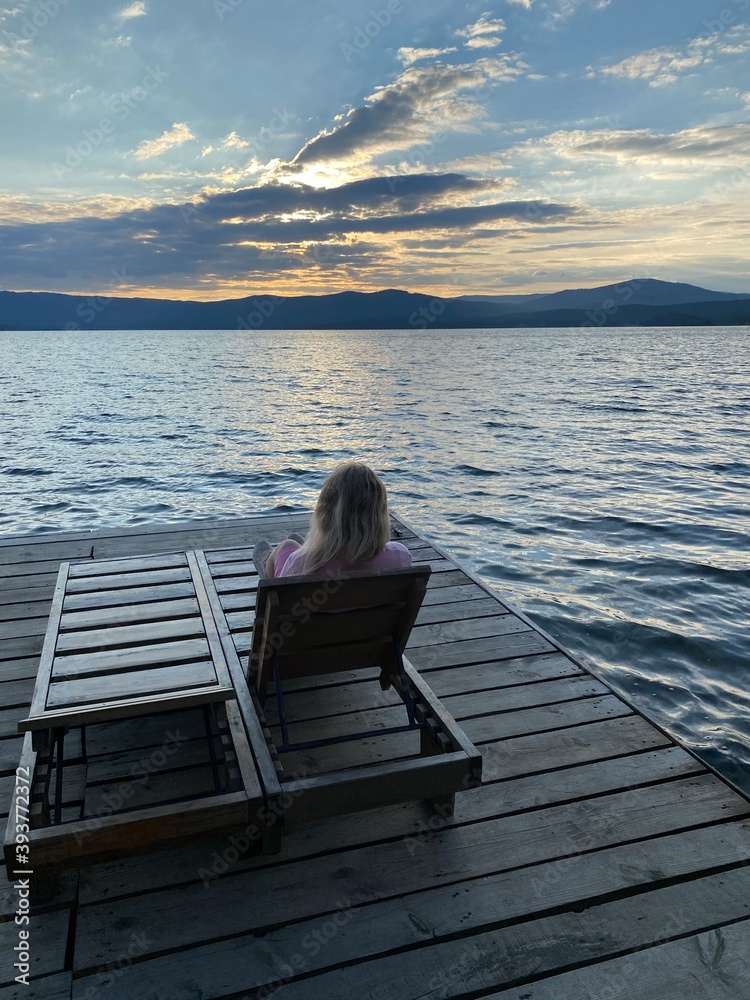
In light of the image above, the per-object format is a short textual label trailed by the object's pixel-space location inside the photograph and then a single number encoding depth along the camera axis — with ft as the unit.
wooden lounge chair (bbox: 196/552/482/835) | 8.74
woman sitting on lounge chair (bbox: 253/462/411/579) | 10.07
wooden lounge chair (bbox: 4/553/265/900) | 8.05
